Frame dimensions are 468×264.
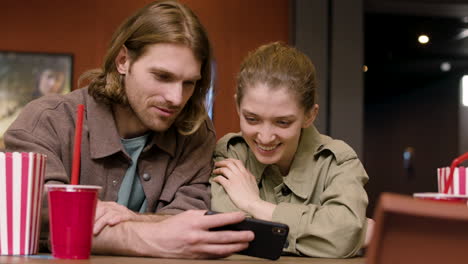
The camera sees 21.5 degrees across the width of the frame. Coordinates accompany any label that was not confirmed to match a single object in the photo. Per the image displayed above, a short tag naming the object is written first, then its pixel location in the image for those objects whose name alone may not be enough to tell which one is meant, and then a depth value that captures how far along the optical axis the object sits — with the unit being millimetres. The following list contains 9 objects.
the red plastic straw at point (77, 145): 2152
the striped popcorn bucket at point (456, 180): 2511
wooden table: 2105
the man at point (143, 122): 2649
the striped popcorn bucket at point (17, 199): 2177
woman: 2519
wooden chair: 1428
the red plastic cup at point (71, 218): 2100
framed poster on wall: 4737
